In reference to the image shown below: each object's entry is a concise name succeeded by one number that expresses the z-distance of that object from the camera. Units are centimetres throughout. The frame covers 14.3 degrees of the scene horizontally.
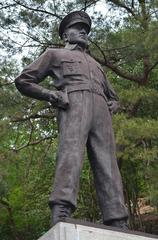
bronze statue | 488
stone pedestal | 436
